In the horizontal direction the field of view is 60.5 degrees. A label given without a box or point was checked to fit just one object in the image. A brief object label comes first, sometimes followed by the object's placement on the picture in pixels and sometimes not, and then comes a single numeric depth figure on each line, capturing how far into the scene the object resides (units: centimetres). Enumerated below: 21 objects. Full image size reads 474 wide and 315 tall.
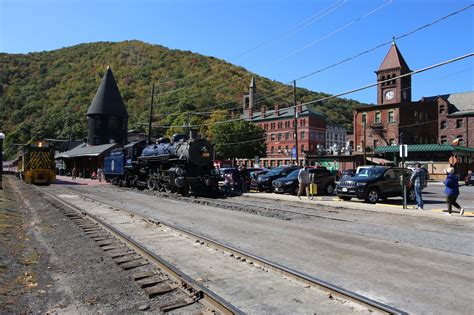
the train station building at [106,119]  6919
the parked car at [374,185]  1894
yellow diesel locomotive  3525
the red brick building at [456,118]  7056
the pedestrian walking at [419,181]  1614
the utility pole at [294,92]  3400
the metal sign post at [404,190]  1620
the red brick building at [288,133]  9312
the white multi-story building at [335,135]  10612
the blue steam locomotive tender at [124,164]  3002
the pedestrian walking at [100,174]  4479
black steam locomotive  2298
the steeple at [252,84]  11129
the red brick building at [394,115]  6875
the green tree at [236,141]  7206
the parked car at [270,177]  2669
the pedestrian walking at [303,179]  2108
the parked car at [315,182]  2436
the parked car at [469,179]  4026
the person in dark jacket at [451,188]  1405
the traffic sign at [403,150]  1709
